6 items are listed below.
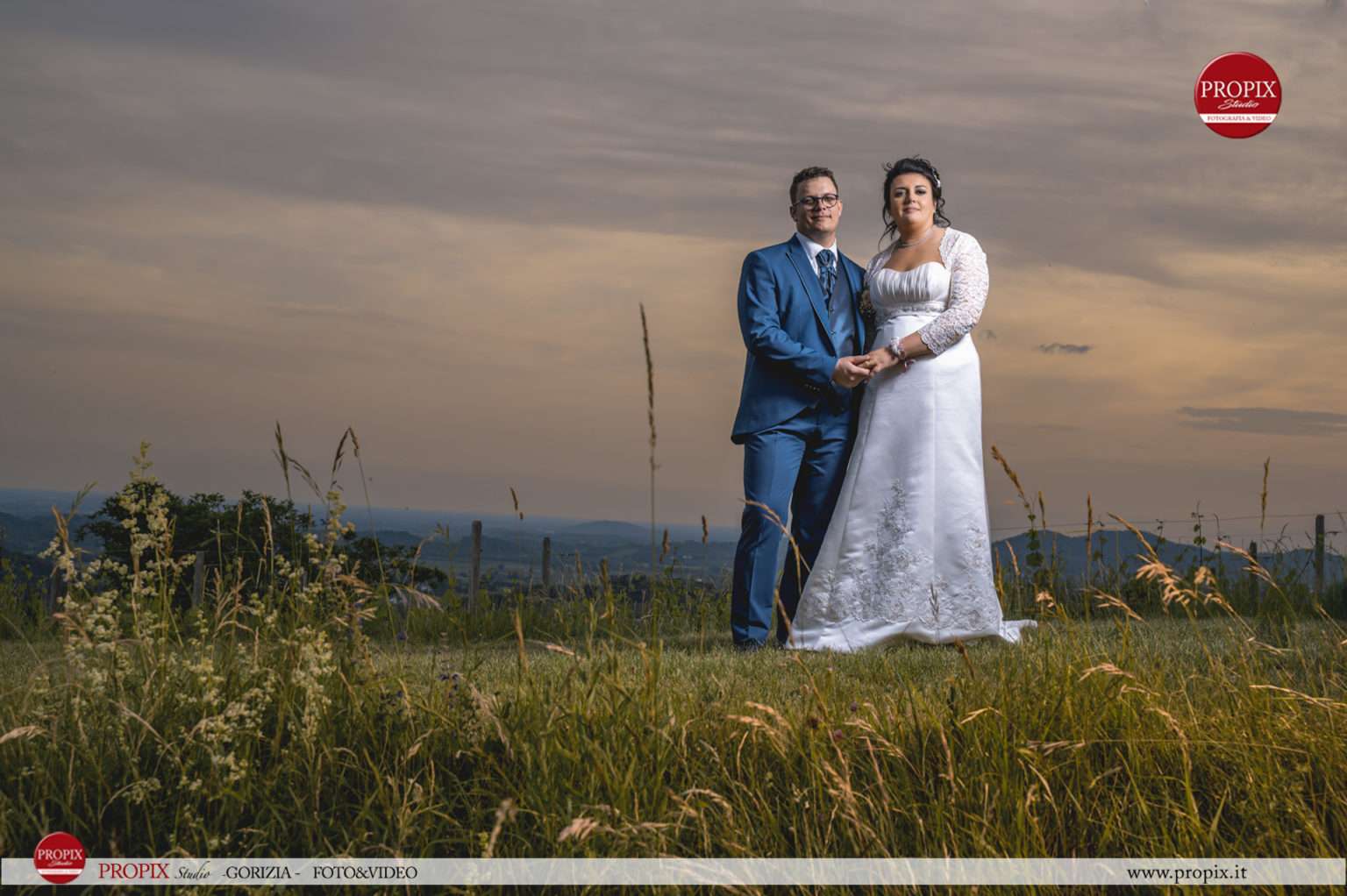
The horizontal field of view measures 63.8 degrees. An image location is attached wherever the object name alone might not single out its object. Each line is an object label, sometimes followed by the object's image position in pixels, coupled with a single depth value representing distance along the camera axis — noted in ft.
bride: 18.93
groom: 19.80
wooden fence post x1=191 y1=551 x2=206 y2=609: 40.36
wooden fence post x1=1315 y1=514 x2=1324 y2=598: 31.30
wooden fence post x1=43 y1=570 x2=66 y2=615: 34.40
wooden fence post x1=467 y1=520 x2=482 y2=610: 36.04
